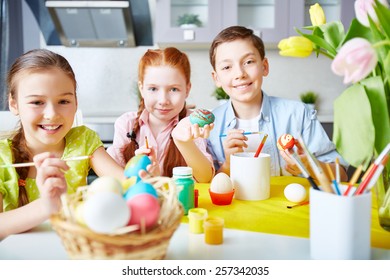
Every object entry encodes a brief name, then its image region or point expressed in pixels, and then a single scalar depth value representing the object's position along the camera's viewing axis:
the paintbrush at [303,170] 0.61
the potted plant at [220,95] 2.88
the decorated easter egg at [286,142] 1.03
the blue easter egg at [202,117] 1.04
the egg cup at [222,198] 0.89
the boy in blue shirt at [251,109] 1.43
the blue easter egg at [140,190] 0.56
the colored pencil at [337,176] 0.62
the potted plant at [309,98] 3.01
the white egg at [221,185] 0.89
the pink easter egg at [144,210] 0.52
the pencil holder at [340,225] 0.57
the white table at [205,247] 0.63
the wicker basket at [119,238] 0.49
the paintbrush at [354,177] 0.58
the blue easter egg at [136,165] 0.74
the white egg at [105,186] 0.56
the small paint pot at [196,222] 0.72
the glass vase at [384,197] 0.73
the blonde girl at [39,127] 0.96
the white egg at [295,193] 0.91
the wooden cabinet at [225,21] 2.69
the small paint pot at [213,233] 0.67
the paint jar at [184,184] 0.84
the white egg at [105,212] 0.49
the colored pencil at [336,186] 0.59
